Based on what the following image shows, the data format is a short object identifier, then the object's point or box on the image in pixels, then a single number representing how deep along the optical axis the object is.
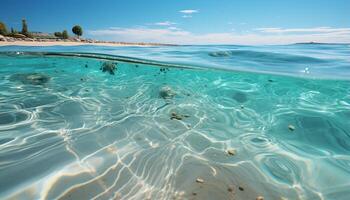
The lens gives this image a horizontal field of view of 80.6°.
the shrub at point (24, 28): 39.18
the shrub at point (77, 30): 50.56
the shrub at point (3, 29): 34.45
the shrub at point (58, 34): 43.10
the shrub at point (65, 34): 41.24
